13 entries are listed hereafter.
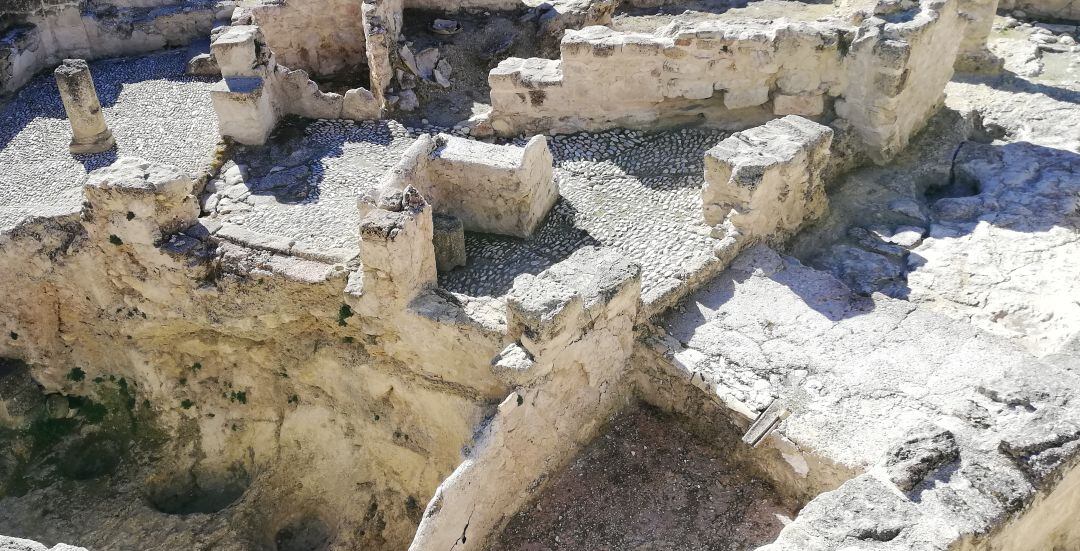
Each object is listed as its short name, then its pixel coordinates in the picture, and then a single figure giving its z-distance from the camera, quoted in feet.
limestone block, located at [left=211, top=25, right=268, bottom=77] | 43.68
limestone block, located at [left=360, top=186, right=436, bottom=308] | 32.35
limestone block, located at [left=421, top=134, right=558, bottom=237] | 37.06
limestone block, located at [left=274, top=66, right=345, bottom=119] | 46.09
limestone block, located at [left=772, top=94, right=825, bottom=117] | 41.34
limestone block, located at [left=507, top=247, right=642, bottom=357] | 29.25
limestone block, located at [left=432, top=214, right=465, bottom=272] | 35.83
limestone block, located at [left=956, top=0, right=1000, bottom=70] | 45.88
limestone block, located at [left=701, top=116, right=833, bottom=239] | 34.86
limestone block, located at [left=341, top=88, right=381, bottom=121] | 45.52
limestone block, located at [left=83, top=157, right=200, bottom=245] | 36.14
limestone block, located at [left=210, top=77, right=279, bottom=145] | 43.32
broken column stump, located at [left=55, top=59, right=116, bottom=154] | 44.75
